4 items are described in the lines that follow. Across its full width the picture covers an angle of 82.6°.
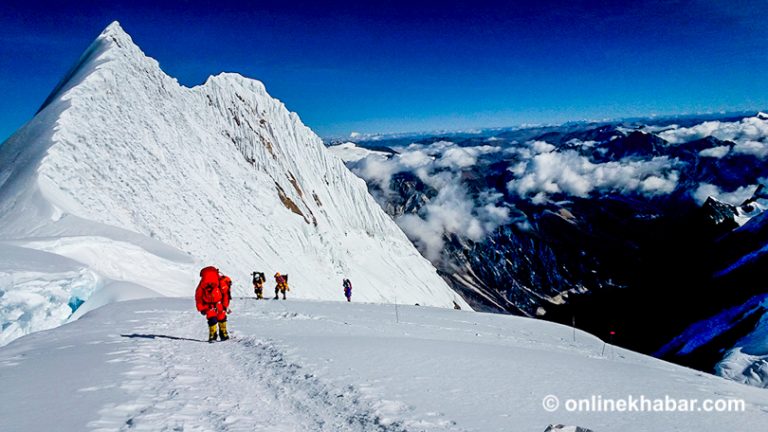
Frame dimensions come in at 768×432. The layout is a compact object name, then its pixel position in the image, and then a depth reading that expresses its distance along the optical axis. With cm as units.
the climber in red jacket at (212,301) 1274
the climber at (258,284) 2612
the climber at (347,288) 3425
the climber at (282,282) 2683
